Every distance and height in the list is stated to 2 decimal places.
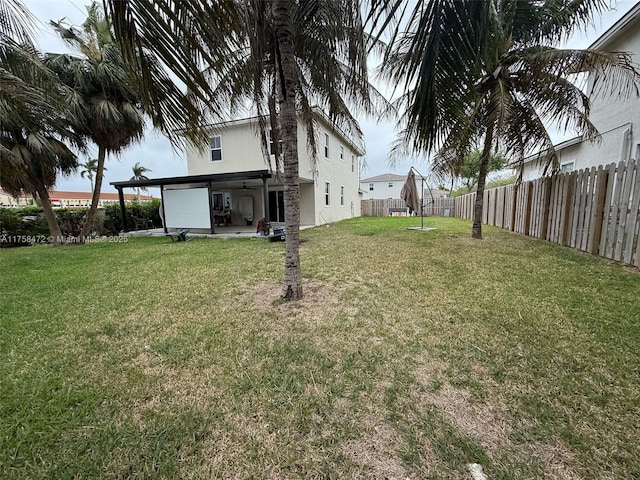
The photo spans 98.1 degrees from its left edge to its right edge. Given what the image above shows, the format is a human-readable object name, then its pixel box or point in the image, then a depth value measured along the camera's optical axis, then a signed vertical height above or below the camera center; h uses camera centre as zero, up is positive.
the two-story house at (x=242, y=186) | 12.95 +1.13
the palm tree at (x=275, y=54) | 1.36 +1.39
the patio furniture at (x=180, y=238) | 11.01 -1.22
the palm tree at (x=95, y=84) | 9.43 +4.35
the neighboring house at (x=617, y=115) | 7.27 +2.56
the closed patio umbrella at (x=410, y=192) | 13.75 +0.67
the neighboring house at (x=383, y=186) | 43.42 +3.14
